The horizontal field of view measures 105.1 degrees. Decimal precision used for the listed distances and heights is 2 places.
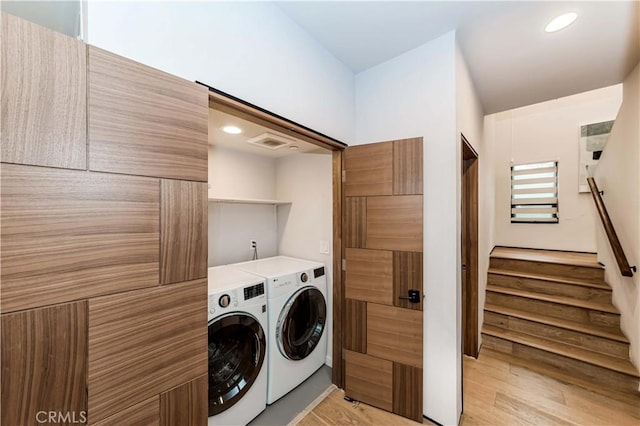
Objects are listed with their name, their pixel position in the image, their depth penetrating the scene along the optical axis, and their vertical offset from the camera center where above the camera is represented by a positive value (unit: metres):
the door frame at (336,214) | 1.64 +0.00
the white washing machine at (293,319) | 1.92 -0.91
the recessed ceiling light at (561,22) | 1.50 +1.22
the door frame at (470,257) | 2.53 -0.44
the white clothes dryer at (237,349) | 1.56 -0.95
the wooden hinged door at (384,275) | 1.73 -0.45
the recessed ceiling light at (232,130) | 2.07 +0.74
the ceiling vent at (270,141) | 2.17 +0.69
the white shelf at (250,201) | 2.31 +0.15
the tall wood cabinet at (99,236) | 0.67 -0.07
